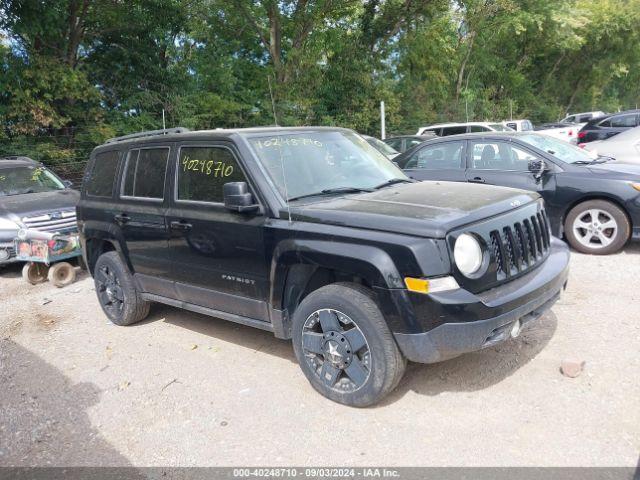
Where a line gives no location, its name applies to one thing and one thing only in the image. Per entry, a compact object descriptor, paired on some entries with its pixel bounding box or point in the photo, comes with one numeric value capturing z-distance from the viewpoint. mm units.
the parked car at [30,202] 7691
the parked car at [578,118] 30766
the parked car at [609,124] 15695
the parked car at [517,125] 18406
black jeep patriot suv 3174
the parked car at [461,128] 15398
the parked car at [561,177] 6379
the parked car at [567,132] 19453
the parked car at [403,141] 14359
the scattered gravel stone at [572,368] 3697
